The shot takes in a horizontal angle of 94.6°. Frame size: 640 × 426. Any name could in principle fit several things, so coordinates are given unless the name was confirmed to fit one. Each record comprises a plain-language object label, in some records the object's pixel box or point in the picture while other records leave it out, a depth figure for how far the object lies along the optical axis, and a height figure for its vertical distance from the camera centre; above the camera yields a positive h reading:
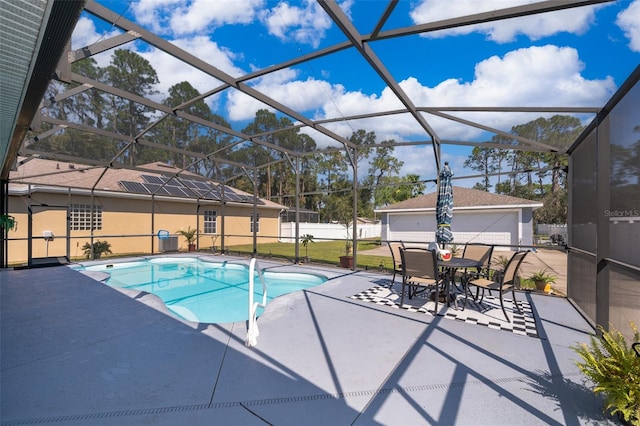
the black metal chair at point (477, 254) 4.95 -0.72
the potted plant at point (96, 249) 11.23 -1.56
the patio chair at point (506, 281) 4.21 -0.99
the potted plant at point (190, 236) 13.83 -1.25
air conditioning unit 13.20 -1.53
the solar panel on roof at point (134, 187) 12.48 +0.97
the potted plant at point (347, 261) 8.53 -1.40
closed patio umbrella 5.66 +0.12
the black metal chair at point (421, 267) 4.35 -0.82
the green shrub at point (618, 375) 1.83 -1.06
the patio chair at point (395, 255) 5.66 -0.85
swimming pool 6.37 -2.10
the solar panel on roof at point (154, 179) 13.76 +1.44
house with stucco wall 10.21 +0.03
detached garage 15.02 -0.21
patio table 4.50 -0.78
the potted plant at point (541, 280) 5.84 -1.28
